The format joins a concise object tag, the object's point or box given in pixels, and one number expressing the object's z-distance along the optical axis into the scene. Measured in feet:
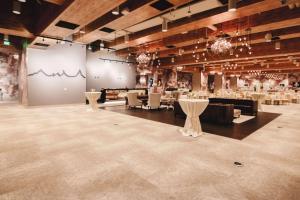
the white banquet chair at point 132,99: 32.89
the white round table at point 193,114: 15.58
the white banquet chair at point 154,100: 31.58
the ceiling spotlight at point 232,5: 13.63
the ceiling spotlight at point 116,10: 16.96
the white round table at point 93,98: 28.91
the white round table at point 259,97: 32.69
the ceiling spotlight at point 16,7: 16.85
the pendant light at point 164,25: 19.62
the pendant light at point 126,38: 28.46
